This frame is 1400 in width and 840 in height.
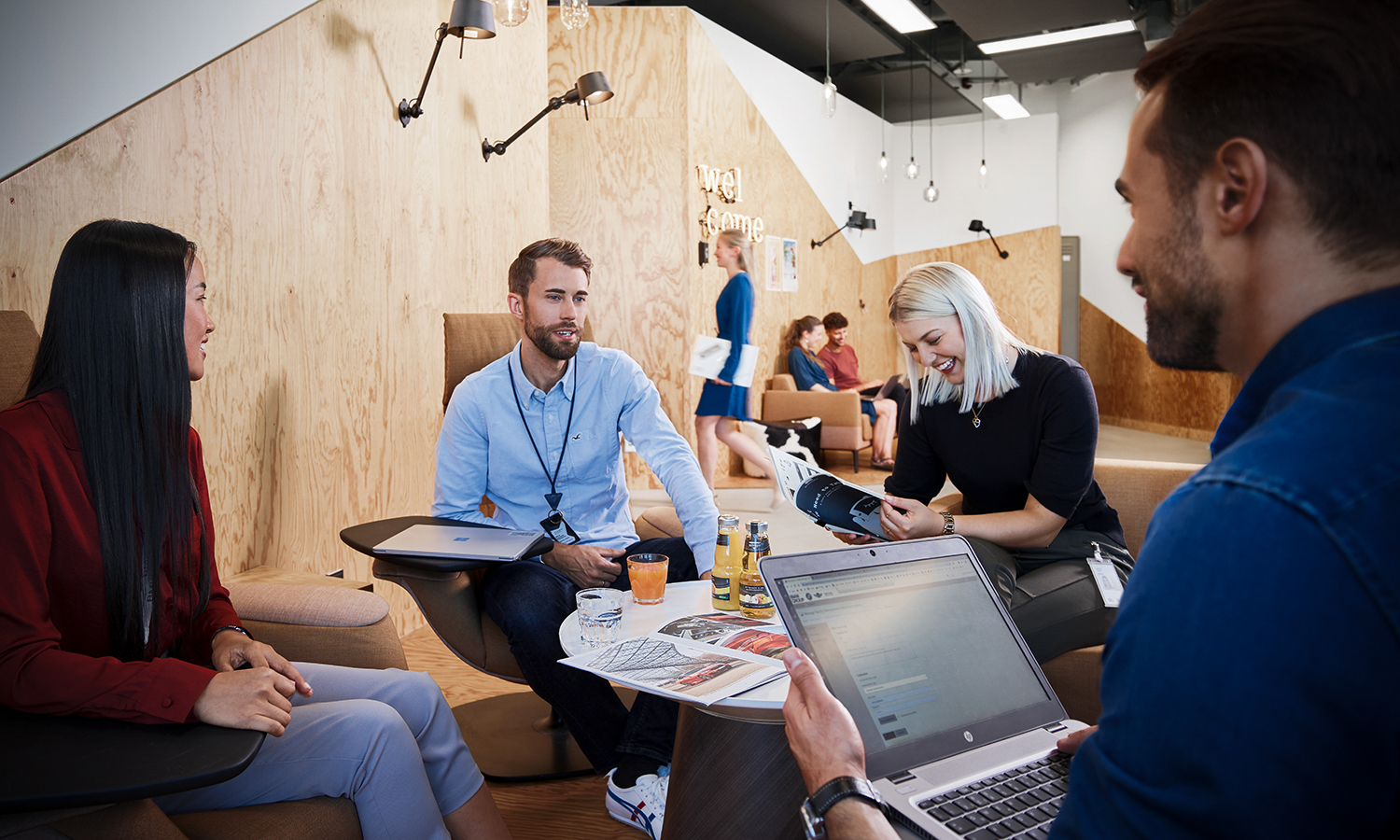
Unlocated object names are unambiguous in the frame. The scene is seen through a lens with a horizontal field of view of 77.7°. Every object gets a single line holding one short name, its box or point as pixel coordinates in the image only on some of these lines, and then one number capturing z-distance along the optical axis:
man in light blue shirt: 2.28
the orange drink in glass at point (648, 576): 1.73
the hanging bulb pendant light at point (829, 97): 6.41
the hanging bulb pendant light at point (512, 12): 3.33
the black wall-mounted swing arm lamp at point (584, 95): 3.75
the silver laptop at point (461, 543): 1.89
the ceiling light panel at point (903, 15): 6.68
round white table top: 1.26
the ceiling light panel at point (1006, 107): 9.05
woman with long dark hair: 1.15
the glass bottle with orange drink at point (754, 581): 1.65
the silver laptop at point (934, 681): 0.93
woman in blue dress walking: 5.12
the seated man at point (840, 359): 7.84
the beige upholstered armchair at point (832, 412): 6.69
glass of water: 1.52
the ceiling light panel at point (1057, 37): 7.40
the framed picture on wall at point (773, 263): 7.59
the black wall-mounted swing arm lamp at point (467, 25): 3.01
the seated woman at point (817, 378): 7.07
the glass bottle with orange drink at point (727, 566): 1.72
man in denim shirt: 0.47
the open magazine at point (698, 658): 1.29
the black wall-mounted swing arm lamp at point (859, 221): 9.40
